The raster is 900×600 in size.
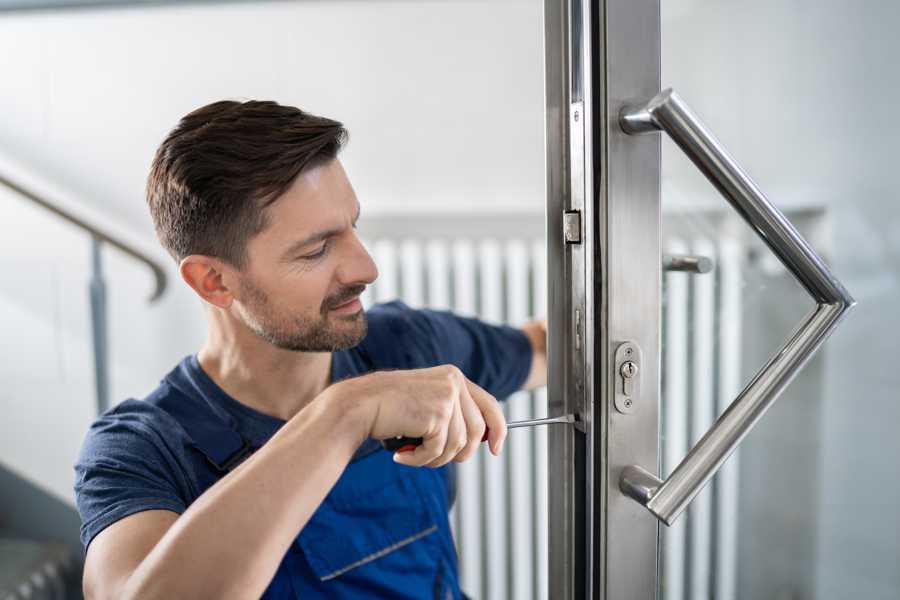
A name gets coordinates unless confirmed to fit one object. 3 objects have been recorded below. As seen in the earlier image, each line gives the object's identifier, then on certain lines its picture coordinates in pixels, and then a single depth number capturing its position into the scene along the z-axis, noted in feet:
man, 1.64
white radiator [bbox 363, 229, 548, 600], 3.90
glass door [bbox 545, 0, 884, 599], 1.74
